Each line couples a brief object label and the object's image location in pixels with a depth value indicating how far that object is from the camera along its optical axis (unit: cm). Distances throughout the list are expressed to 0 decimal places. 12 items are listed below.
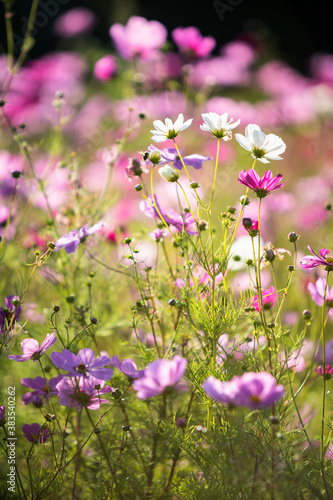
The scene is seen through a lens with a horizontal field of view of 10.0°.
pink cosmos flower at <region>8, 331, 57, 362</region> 194
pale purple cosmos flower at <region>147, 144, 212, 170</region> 198
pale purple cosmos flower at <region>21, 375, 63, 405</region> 197
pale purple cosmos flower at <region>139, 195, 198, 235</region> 202
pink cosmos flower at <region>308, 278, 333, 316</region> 201
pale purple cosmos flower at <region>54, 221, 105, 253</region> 199
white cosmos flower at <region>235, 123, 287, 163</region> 191
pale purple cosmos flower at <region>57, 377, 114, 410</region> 195
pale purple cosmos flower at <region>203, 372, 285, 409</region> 179
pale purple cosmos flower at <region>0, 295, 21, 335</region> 195
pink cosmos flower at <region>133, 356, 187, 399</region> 182
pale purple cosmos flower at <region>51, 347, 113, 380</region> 193
